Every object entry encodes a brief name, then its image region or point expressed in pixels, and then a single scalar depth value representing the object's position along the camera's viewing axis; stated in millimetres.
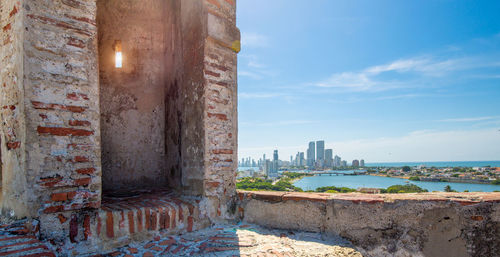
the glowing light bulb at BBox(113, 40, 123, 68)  3387
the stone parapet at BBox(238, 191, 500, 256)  2080
